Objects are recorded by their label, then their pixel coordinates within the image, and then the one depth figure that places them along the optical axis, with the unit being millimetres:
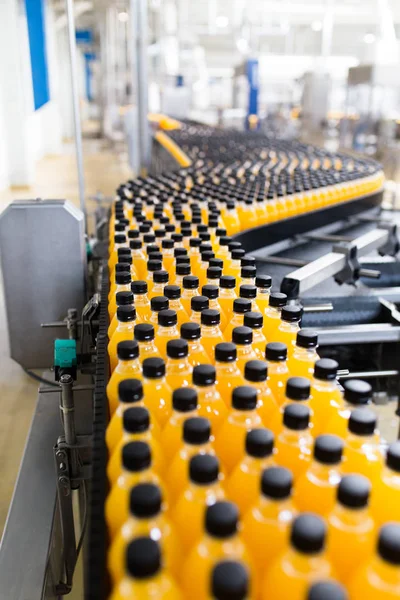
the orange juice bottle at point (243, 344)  1193
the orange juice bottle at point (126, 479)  800
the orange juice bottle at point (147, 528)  717
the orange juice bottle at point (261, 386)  1028
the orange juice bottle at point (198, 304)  1388
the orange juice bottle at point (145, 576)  639
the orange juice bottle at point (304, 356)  1200
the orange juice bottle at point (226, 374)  1106
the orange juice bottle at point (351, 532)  721
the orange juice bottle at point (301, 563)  643
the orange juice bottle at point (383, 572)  641
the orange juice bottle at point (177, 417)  925
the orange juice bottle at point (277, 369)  1129
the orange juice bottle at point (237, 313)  1388
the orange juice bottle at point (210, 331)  1280
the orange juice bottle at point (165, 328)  1286
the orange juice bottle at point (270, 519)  731
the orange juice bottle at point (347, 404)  971
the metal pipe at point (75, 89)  2518
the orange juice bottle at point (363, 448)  876
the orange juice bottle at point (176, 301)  1450
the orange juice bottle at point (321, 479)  809
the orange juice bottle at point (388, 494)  820
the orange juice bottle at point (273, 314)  1455
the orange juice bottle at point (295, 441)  893
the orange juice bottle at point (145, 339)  1189
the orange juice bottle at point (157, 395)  1046
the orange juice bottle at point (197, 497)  761
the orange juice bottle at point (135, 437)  882
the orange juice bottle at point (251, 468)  820
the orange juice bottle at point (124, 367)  1105
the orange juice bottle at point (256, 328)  1295
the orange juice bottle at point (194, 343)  1208
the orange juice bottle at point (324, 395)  1063
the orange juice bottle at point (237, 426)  935
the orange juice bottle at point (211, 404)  1028
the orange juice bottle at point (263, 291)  1587
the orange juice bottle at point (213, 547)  667
